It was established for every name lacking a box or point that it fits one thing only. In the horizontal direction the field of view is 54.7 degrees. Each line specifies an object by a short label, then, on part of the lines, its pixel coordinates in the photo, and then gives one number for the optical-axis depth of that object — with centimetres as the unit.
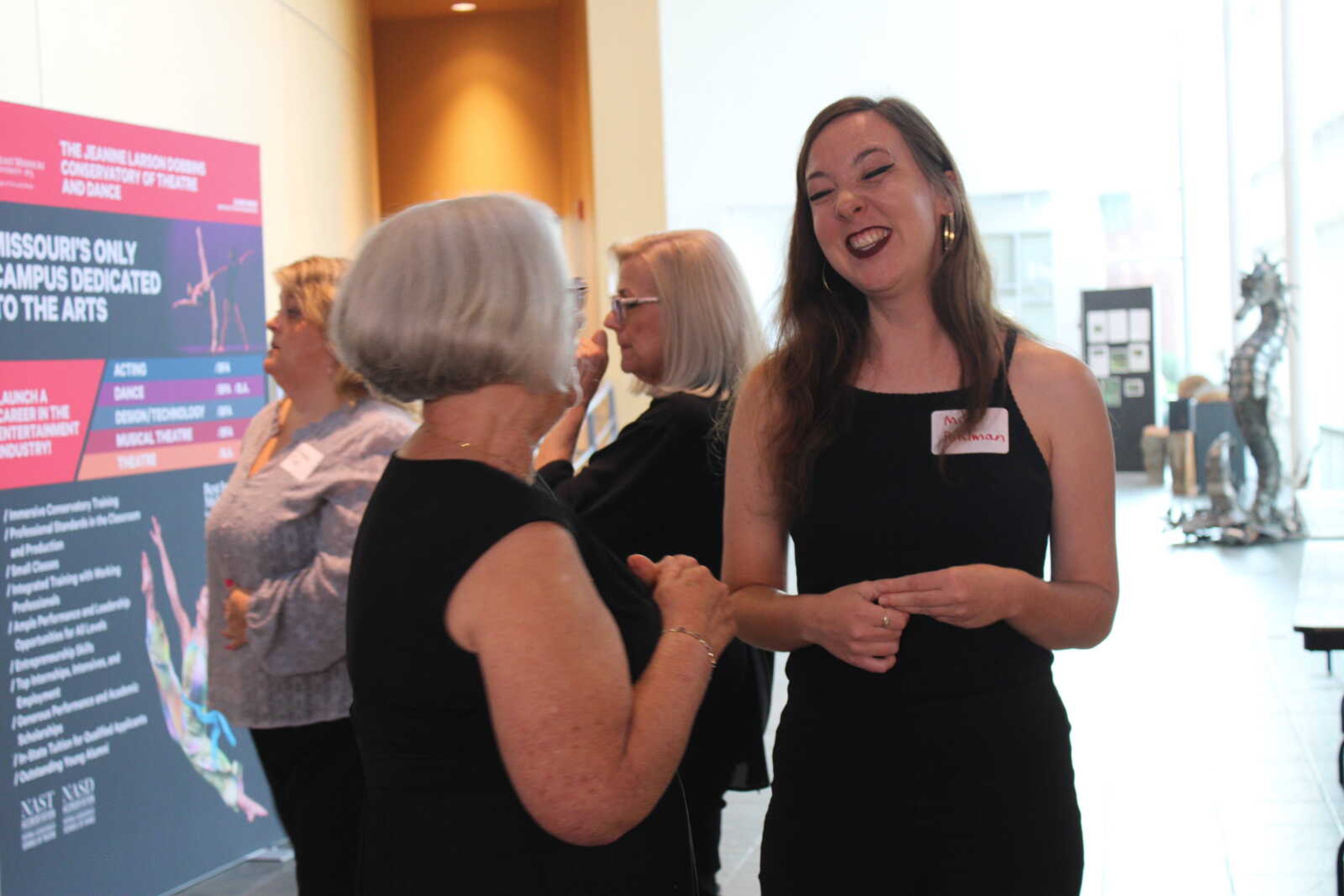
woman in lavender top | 263
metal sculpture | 982
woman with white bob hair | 131
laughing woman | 162
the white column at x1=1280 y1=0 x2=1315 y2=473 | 1145
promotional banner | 319
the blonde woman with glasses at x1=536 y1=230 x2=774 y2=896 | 232
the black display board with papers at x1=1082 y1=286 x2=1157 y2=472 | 1639
